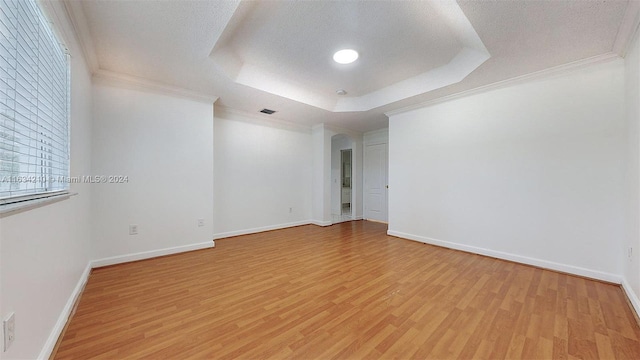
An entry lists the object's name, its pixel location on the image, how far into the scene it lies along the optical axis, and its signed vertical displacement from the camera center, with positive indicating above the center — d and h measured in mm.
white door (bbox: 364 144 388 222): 5879 -13
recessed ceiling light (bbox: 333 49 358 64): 2680 +1510
